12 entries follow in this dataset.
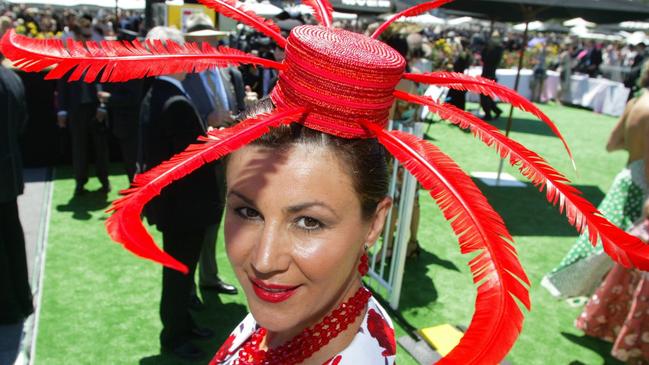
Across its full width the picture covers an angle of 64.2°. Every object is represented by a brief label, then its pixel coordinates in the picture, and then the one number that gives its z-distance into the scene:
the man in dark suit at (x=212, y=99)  3.76
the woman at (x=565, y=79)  15.96
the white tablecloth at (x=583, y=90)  14.44
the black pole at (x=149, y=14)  8.27
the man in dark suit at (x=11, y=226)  3.27
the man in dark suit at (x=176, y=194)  2.92
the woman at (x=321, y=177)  0.97
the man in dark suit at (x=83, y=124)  5.71
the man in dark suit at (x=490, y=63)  11.50
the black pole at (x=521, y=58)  7.36
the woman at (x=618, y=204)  3.76
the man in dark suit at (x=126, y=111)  5.41
